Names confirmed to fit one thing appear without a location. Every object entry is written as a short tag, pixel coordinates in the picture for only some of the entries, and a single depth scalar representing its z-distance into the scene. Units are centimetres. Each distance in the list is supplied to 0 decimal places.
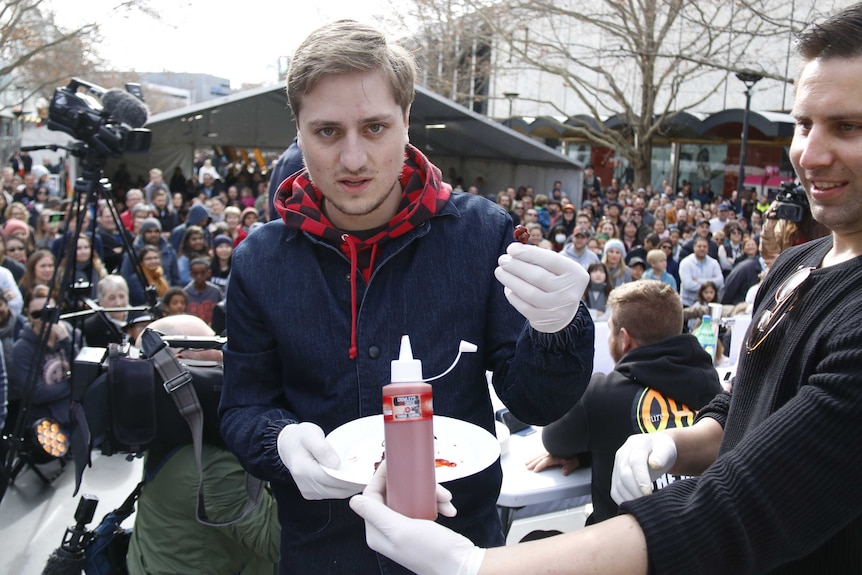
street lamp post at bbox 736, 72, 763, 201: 1314
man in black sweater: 106
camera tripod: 393
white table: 283
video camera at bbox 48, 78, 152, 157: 420
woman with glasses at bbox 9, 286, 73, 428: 490
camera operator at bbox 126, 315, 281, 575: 261
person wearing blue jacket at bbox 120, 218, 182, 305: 701
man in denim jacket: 148
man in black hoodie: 282
